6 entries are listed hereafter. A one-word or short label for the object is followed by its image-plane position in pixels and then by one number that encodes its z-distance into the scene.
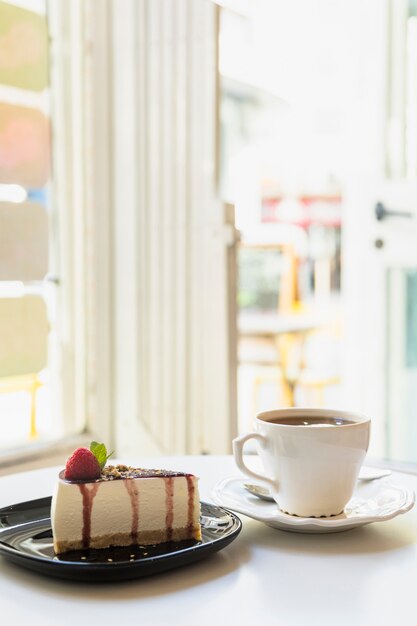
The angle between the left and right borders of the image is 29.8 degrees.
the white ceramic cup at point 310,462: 0.69
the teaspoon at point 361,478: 0.77
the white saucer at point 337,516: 0.69
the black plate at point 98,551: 0.58
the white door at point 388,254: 2.52
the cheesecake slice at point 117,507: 0.64
